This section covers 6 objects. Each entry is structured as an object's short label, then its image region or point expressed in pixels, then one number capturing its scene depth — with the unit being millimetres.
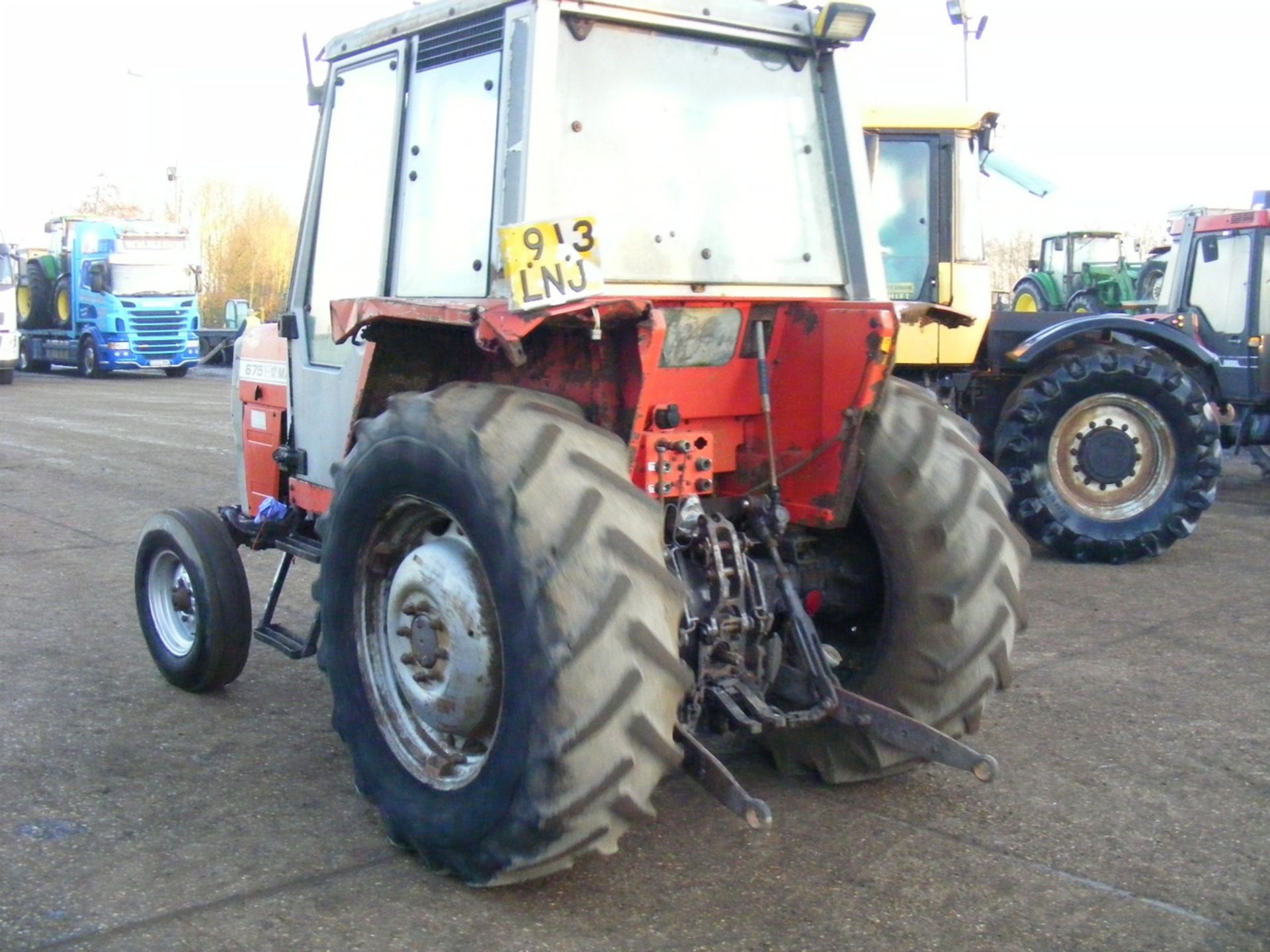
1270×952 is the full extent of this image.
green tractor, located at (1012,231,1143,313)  26453
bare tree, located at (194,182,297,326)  49062
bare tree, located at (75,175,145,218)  55044
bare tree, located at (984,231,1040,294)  57541
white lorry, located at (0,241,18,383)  26734
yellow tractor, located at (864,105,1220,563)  8844
